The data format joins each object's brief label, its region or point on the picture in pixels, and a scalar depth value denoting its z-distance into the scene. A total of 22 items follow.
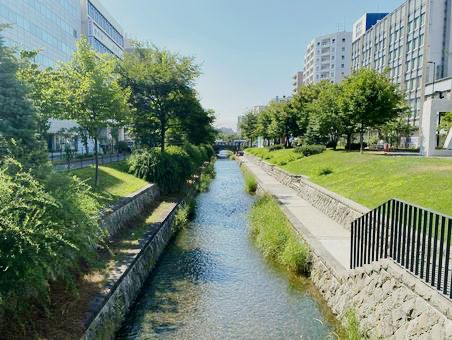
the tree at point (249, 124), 86.25
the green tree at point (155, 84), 26.97
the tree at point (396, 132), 50.25
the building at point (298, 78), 138.50
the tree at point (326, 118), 35.62
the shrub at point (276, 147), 56.38
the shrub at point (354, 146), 38.88
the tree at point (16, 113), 10.81
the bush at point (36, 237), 5.45
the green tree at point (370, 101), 29.11
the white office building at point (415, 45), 59.62
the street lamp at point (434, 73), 56.08
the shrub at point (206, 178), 30.79
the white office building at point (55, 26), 38.19
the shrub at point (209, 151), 61.19
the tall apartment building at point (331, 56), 113.44
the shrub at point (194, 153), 36.50
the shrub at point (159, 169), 21.78
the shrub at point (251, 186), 28.81
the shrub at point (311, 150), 38.06
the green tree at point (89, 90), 15.64
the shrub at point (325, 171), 23.89
